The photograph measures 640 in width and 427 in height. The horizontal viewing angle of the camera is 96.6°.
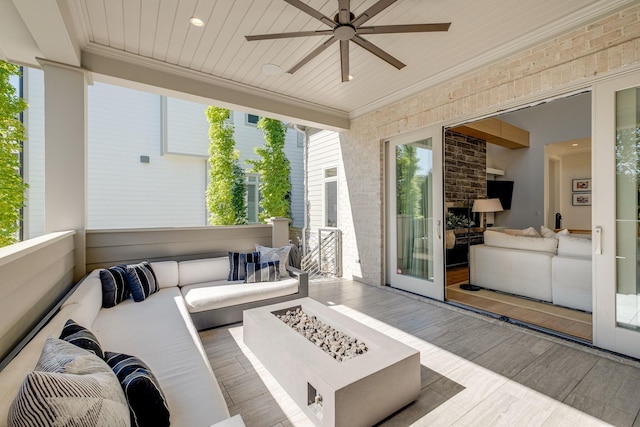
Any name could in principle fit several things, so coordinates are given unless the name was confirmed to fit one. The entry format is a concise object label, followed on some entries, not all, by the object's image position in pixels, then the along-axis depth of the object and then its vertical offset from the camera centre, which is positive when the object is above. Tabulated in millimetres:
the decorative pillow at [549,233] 4179 -344
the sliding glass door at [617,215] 2500 -30
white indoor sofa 3625 -788
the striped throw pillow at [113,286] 2812 -741
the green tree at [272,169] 7570 +1166
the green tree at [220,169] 6977 +1092
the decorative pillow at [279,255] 4004 -612
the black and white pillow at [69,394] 795 -573
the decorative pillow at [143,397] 1184 -783
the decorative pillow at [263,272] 3723 -782
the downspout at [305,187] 7531 +683
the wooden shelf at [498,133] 5898 +1768
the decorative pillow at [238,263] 3846 -687
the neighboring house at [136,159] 5496 +1290
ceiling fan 2137 +1521
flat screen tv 7548 +563
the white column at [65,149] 2959 +680
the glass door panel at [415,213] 4094 -11
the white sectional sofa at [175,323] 1350 -932
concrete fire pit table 1652 -1039
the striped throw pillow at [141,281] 3027 -747
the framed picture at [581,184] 7699 +754
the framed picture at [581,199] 7689 +351
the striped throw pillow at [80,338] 1390 -634
